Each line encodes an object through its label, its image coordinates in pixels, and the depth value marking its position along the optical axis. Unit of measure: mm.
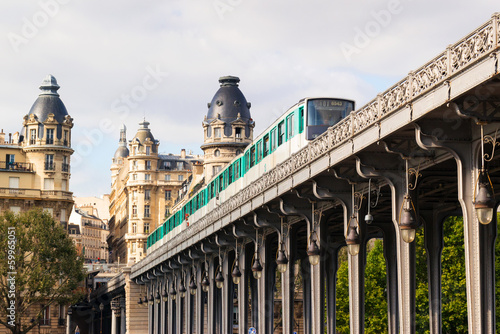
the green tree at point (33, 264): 94312
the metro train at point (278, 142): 39844
